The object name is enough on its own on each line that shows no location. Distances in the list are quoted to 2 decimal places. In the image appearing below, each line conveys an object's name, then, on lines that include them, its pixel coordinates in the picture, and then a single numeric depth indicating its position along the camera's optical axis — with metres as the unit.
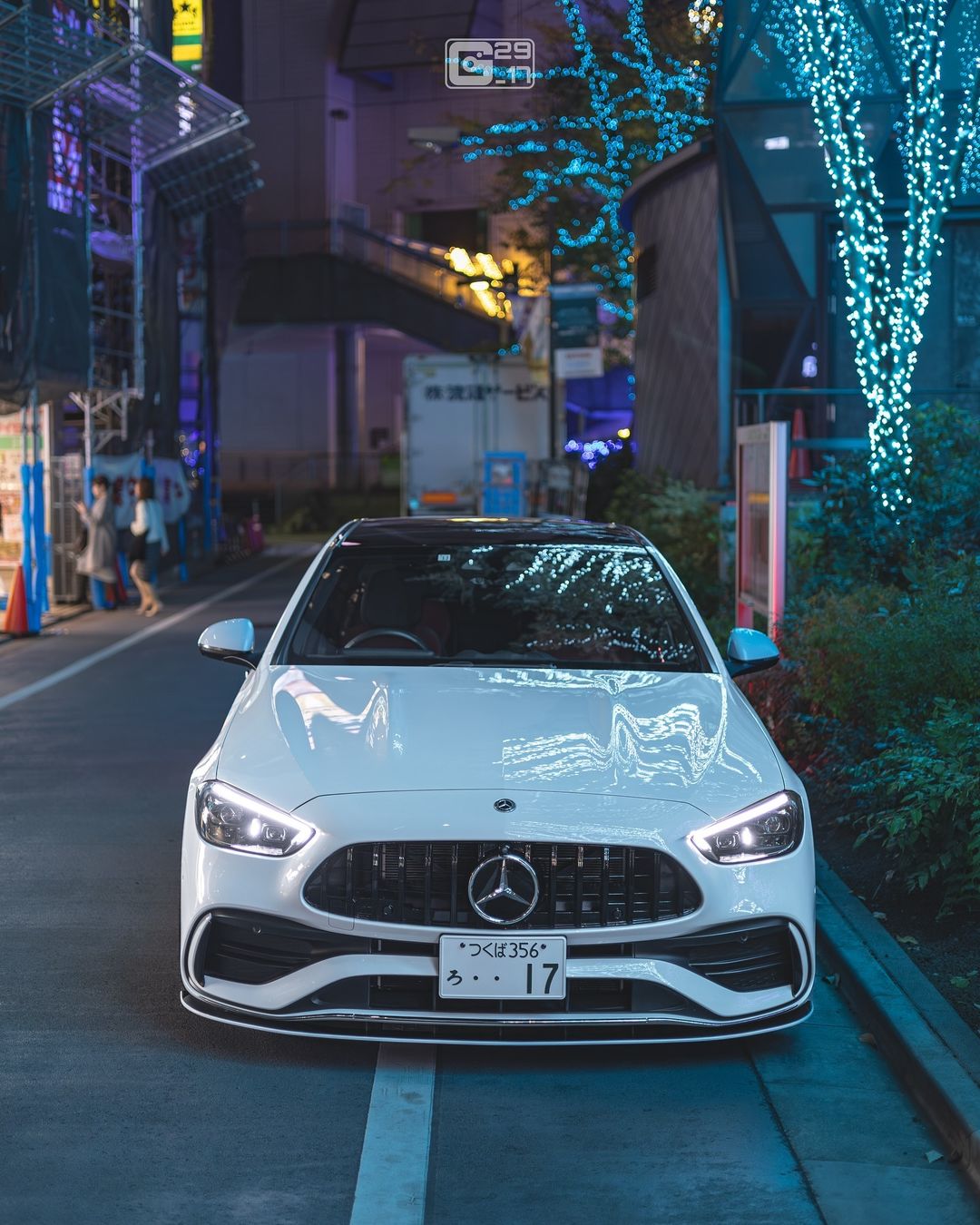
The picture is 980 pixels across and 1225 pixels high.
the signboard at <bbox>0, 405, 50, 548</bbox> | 20.48
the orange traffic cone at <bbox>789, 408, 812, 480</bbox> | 19.19
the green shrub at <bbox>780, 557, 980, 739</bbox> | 7.70
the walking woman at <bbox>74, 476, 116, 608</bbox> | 21.28
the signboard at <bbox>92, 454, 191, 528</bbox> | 24.12
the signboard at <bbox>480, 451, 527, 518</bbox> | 26.28
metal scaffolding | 18.81
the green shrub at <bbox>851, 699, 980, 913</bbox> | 6.01
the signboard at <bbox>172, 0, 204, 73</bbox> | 31.61
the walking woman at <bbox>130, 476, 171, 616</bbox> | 20.89
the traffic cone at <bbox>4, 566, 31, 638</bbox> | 18.19
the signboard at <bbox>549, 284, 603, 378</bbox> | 27.70
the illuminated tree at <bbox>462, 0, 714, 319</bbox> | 27.39
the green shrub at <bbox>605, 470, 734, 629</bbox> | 16.34
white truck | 27.55
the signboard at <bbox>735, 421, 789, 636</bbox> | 10.12
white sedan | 4.64
